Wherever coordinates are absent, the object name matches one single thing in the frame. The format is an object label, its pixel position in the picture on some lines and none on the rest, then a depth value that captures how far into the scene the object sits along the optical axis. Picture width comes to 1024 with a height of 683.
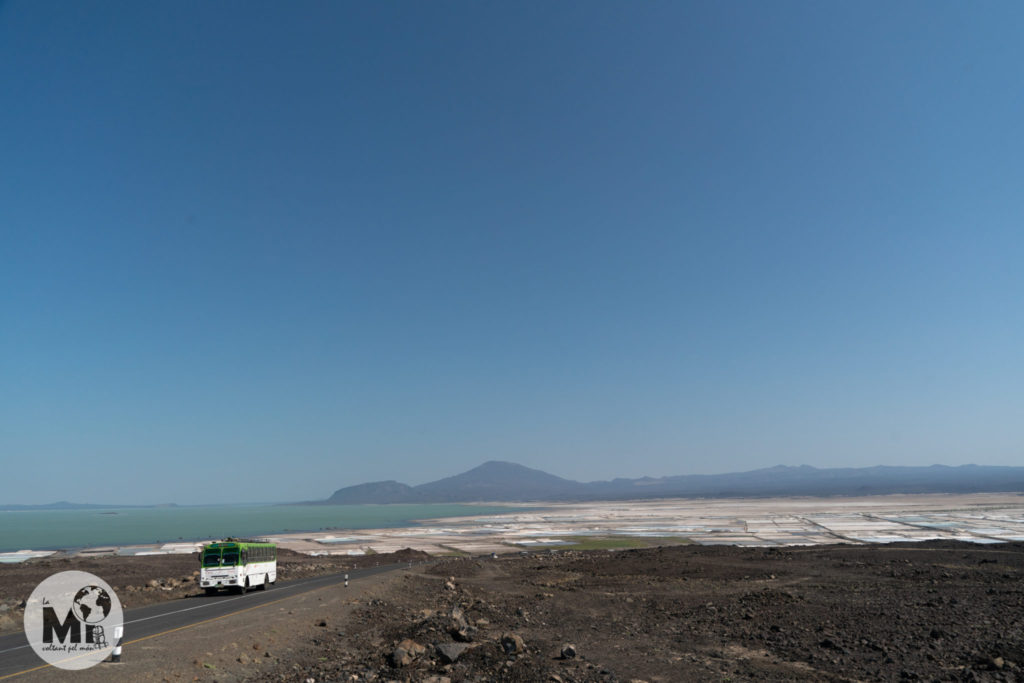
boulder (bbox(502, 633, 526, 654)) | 24.10
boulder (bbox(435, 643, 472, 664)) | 23.06
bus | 42.38
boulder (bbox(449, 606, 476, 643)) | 26.72
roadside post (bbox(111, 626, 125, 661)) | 18.83
